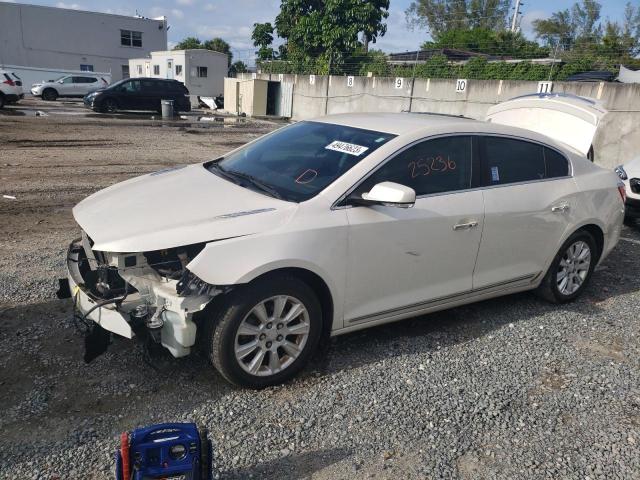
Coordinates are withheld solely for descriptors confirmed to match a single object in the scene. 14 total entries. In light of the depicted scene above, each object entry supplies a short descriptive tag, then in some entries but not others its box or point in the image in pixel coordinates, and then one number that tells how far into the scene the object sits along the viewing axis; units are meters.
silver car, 29.89
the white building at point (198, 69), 34.00
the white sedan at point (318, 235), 3.03
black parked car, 23.14
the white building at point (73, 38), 42.12
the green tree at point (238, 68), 35.31
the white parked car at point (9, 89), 21.50
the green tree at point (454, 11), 41.41
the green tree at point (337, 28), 27.55
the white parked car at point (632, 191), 7.39
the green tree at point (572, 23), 43.72
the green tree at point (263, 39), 37.72
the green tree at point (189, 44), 66.25
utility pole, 36.89
